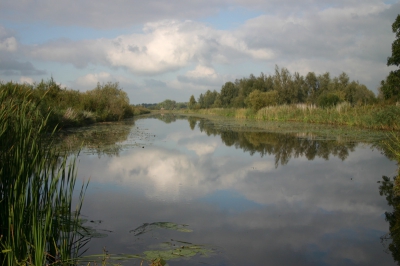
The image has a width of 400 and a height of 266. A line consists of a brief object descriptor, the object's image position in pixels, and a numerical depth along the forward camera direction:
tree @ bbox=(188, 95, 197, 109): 99.71
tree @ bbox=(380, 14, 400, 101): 19.42
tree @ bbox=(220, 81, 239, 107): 65.50
